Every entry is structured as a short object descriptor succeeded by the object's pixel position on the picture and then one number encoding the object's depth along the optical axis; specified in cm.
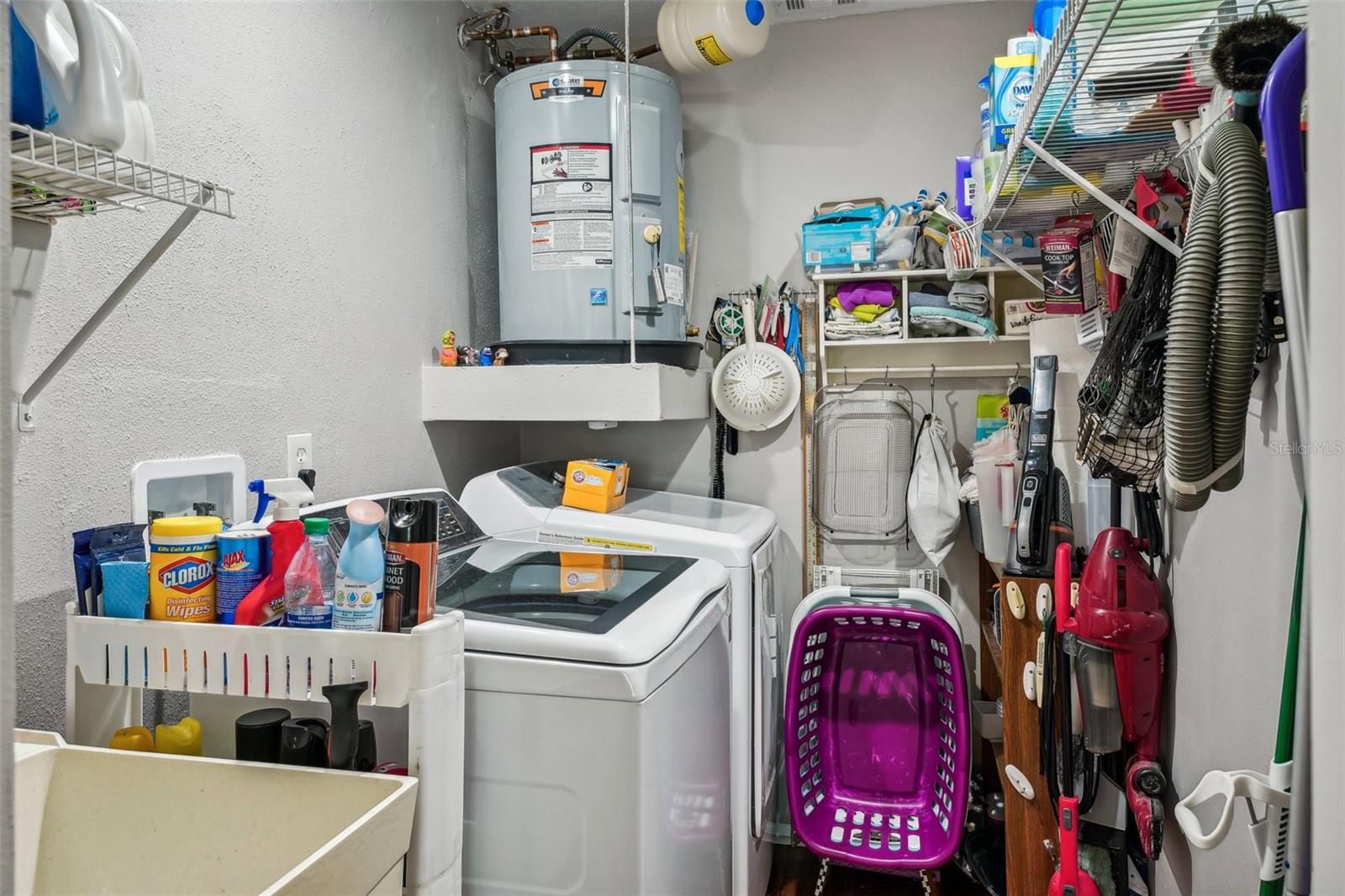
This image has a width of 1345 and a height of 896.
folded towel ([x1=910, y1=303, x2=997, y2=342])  243
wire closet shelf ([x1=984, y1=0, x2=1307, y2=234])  93
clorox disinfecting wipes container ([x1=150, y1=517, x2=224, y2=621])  98
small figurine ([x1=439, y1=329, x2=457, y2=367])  229
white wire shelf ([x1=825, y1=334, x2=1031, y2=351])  246
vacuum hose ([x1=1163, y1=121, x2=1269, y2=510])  66
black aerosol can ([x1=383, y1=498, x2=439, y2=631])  97
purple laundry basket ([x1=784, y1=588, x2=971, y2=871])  215
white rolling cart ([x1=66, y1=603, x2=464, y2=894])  93
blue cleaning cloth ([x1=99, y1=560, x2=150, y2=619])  99
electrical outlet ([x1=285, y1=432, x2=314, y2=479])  167
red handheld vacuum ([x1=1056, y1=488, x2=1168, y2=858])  134
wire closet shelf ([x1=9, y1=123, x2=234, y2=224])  77
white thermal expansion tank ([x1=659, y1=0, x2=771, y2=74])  231
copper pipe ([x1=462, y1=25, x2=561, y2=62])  245
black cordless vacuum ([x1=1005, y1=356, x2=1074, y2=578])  168
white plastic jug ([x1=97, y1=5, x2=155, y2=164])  93
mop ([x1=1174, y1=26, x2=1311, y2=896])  58
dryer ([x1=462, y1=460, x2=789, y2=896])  191
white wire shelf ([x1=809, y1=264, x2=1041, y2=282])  245
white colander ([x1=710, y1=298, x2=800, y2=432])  264
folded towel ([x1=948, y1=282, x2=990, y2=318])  246
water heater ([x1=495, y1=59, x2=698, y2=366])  225
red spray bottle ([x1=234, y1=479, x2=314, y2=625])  99
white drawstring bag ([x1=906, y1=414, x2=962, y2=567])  250
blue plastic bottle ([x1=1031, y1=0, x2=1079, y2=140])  104
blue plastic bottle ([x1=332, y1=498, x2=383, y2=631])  94
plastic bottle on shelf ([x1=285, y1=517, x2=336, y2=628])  97
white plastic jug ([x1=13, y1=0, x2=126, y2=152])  79
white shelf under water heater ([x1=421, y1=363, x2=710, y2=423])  216
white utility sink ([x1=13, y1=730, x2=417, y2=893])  89
